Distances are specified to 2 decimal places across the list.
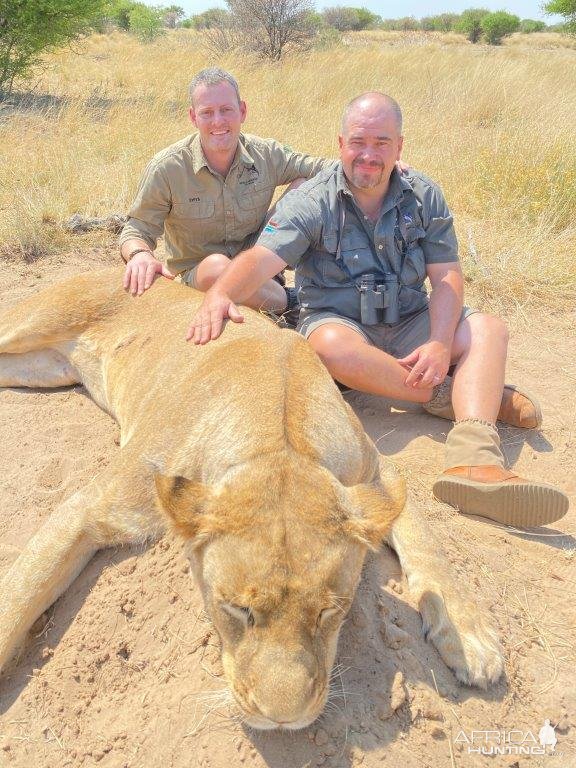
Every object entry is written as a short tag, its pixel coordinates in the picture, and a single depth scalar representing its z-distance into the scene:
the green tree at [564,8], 22.59
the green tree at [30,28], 13.54
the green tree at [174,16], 57.57
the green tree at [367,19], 52.91
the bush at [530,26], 51.47
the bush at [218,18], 19.96
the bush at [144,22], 29.70
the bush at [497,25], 43.00
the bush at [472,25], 44.19
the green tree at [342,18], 45.94
